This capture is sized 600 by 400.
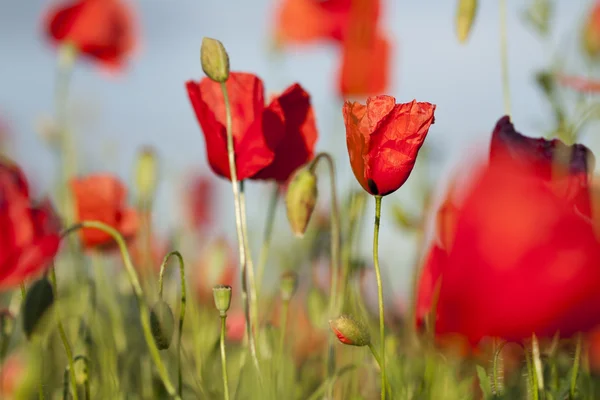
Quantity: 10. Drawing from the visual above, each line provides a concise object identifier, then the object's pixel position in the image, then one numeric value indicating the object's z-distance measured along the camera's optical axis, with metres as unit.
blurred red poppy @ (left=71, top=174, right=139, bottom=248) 1.44
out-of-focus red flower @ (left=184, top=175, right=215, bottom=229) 2.29
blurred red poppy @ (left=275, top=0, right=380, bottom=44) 1.62
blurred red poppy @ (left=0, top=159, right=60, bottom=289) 1.16
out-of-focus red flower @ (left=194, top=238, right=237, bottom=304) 1.45
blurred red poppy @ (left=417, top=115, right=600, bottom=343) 1.08
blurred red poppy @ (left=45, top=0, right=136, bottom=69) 1.92
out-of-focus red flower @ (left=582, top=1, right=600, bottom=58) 1.37
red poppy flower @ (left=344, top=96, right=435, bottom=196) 1.18
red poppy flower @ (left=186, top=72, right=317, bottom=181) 1.27
